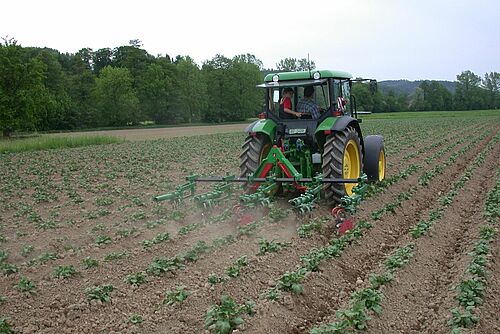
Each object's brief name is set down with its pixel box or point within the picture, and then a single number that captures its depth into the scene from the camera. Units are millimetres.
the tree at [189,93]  66625
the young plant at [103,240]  7043
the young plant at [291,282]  5048
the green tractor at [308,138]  8406
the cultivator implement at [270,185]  7671
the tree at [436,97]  89562
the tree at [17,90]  37969
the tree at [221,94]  71812
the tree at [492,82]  102875
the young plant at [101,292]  4902
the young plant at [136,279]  5336
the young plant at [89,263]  5898
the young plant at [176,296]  4809
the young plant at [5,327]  4215
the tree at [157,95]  65562
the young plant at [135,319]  4445
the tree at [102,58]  81375
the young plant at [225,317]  4176
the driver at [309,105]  9242
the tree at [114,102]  61000
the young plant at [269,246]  6281
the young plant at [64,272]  5539
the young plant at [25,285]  5117
